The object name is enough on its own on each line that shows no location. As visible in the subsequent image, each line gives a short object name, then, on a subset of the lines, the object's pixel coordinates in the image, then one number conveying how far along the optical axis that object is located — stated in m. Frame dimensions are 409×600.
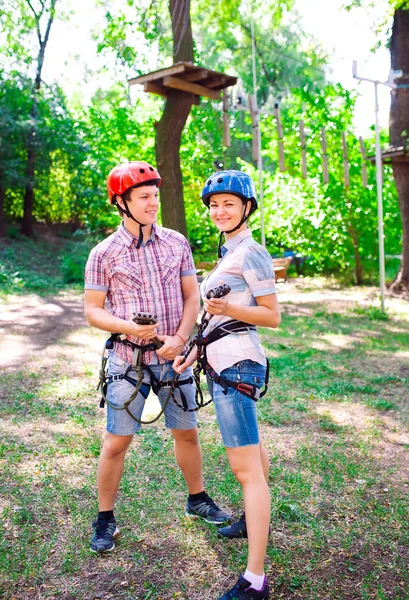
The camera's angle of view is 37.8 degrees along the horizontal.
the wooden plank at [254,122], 11.21
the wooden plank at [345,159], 12.62
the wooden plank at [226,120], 10.08
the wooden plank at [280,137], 11.51
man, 3.04
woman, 2.60
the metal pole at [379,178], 10.28
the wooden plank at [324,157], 12.15
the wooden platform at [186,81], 8.22
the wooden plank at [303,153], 12.03
